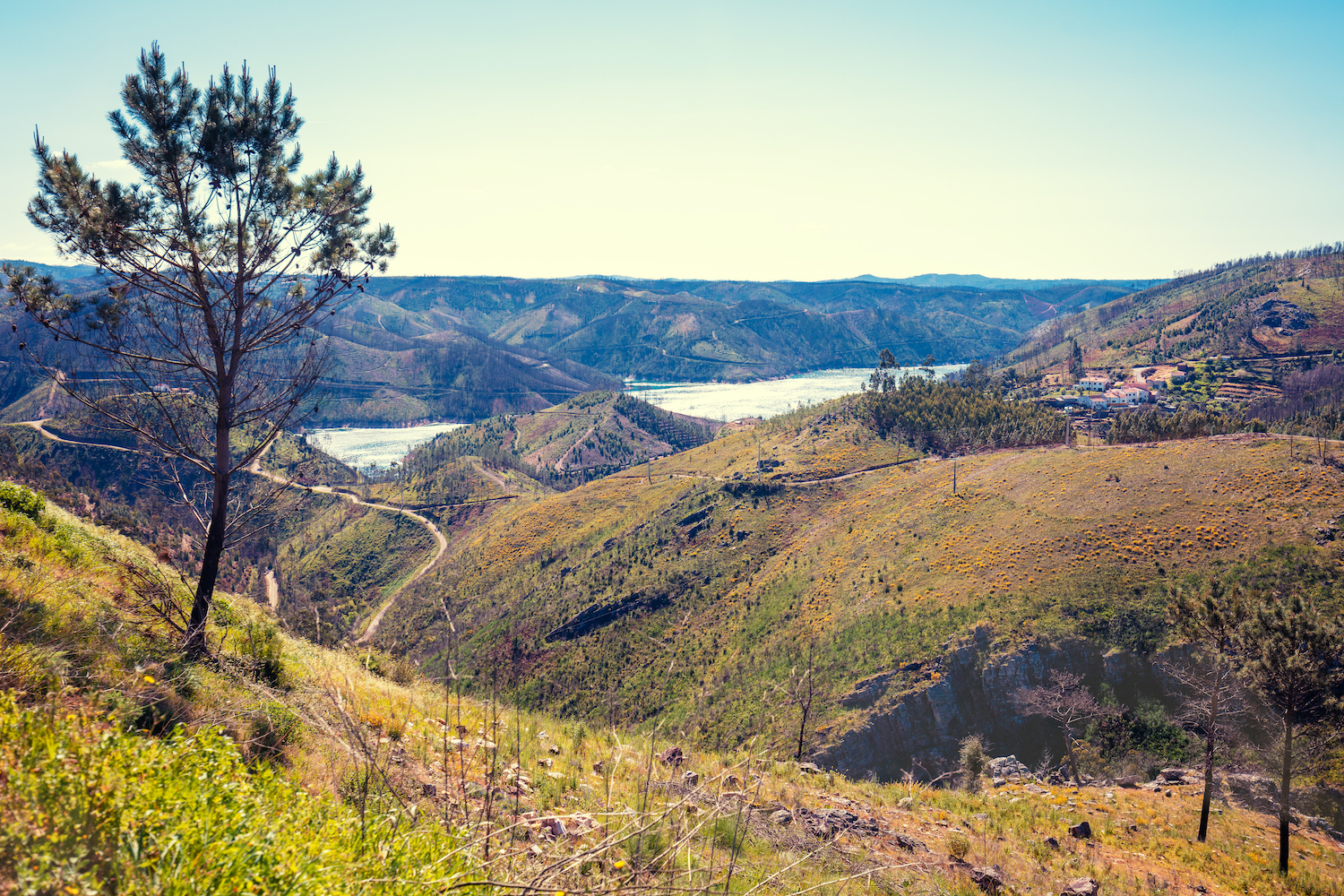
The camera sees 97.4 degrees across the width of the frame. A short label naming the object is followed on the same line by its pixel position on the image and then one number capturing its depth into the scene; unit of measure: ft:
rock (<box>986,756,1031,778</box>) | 91.25
